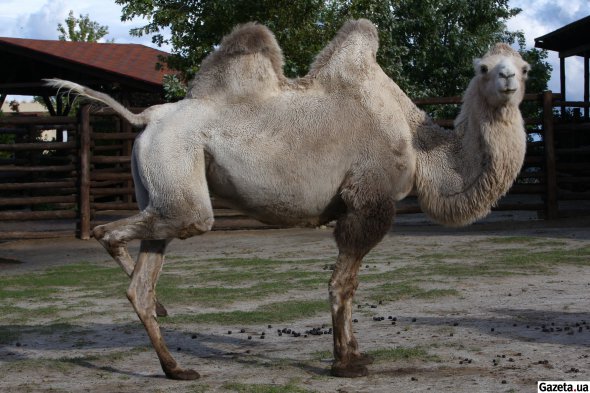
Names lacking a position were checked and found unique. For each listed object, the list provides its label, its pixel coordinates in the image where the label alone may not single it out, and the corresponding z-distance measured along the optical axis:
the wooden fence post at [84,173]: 16.78
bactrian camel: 6.15
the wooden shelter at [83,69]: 25.28
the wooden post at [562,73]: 26.86
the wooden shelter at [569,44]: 24.66
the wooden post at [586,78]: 26.08
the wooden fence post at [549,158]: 16.88
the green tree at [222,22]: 19.59
